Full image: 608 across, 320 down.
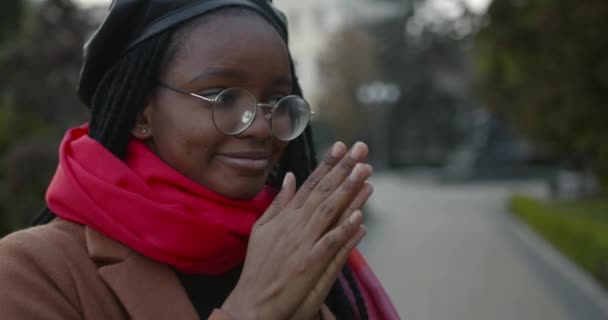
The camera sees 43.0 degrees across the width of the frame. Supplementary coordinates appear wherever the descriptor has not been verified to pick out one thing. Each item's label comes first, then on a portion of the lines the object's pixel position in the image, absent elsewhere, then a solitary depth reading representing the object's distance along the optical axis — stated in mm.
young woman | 1476
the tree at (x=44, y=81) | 7738
